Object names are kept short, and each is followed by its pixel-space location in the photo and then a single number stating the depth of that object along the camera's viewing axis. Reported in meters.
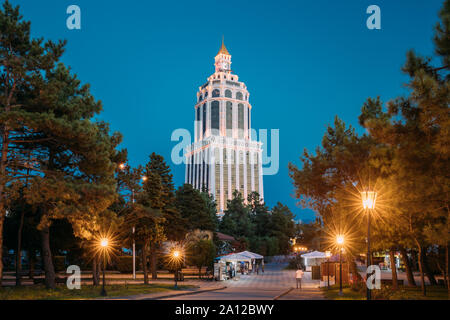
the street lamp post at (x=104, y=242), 22.48
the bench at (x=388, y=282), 28.48
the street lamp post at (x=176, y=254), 30.65
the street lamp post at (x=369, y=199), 16.98
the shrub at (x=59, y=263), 44.83
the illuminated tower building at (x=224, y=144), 150.62
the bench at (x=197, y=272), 41.81
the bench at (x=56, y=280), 26.39
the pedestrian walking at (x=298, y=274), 28.81
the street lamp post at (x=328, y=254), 46.14
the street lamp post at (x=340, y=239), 26.92
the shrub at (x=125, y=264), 47.22
